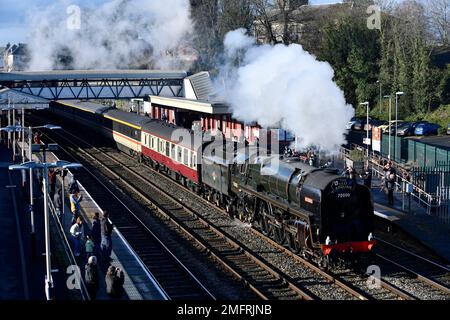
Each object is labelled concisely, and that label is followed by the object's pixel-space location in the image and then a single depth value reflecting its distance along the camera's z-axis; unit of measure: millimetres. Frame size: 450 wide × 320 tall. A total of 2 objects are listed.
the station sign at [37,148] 25275
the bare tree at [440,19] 64312
